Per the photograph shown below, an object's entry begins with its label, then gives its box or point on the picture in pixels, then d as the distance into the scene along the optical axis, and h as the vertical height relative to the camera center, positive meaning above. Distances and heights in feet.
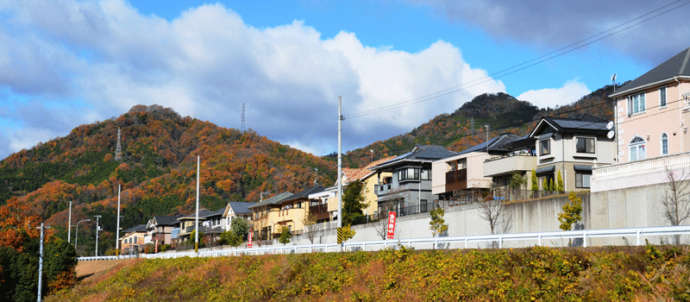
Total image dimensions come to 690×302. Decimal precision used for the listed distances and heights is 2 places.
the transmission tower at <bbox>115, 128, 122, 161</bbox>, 508.12 +45.38
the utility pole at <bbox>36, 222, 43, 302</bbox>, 158.71 -15.75
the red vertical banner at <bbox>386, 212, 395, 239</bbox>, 116.53 -3.17
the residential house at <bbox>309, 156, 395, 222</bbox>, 210.59 +3.18
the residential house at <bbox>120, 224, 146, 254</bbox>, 388.57 -17.83
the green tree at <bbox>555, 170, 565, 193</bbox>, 133.81 +5.04
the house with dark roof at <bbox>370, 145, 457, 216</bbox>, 186.80 +8.07
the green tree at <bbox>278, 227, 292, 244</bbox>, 189.01 -8.81
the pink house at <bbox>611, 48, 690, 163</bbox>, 114.73 +18.25
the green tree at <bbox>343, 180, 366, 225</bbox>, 184.75 +2.59
